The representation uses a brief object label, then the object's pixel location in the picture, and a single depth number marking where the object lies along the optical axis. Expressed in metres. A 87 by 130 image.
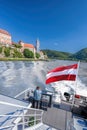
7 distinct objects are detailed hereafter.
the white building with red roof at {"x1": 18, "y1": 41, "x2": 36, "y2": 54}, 88.02
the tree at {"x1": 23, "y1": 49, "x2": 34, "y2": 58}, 69.85
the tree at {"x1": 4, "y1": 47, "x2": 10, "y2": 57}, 52.46
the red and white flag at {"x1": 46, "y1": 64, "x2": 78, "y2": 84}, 4.50
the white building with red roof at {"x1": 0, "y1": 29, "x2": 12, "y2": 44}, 69.85
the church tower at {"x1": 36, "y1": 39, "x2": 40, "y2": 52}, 100.69
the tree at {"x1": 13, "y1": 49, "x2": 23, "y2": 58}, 57.96
